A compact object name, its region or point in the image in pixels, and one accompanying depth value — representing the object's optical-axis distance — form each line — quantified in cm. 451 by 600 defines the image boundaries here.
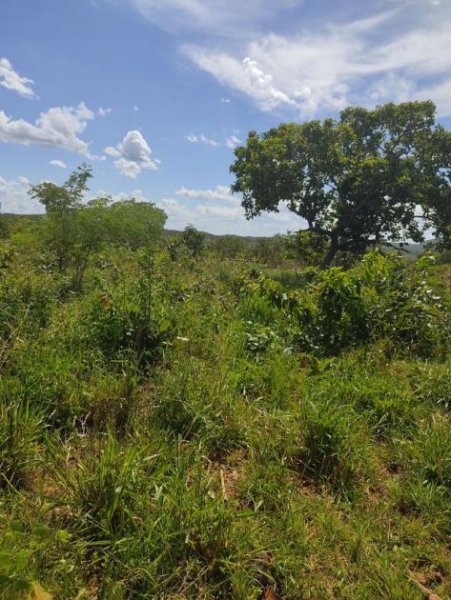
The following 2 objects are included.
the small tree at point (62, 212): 827
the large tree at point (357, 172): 1563
